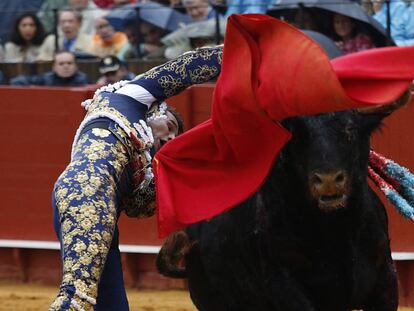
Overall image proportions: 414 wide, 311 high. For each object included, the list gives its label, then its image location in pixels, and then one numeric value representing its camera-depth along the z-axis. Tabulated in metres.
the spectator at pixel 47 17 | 19.31
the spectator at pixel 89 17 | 18.94
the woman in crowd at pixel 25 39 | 18.83
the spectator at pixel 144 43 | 18.37
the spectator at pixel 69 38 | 19.11
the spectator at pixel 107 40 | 18.53
